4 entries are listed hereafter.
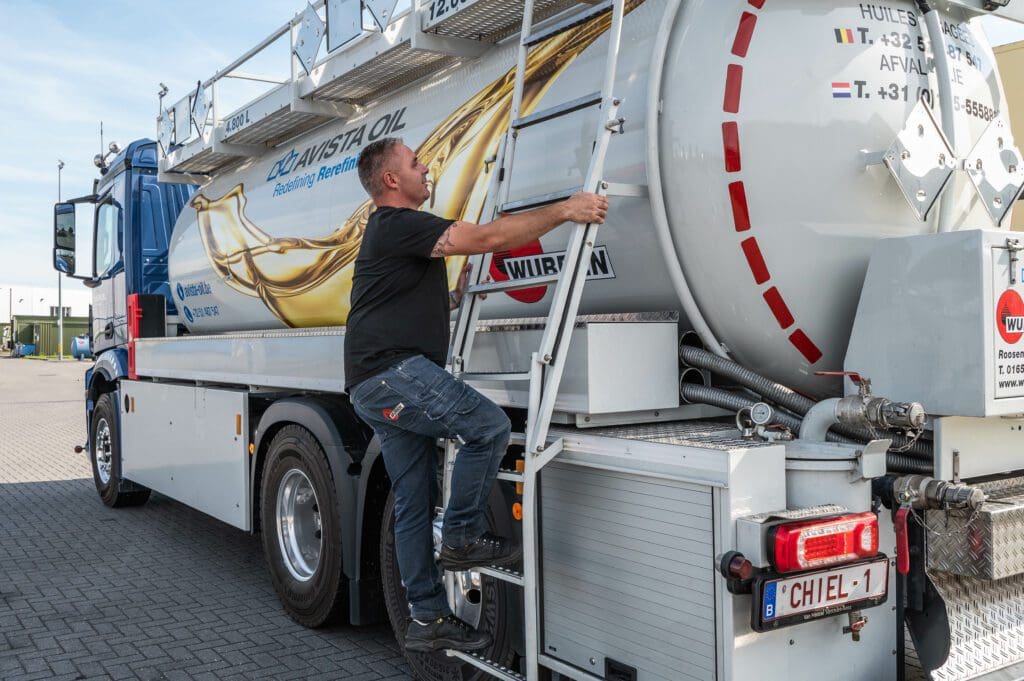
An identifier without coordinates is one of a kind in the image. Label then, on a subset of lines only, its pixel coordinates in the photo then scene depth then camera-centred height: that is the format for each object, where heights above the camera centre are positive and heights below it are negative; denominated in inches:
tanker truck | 101.6 -1.2
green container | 1984.5 +24.7
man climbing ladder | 119.3 -5.3
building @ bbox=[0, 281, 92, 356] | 1993.1 +88.6
